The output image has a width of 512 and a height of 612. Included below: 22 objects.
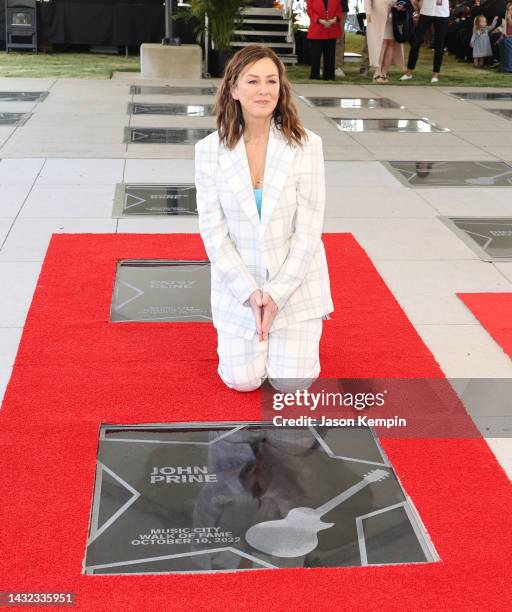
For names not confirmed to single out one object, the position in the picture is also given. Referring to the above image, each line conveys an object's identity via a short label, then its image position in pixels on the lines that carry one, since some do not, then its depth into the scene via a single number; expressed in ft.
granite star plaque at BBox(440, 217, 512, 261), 21.03
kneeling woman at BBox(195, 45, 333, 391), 13.28
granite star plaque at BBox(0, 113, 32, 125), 35.94
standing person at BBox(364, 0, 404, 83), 48.73
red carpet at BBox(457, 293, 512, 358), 16.17
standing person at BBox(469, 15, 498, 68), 61.46
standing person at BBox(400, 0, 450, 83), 49.85
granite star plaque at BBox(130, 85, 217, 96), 46.37
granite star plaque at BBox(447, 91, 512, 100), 47.64
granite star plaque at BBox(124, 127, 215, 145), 33.65
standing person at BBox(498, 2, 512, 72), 57.47
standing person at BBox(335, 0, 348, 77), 54.84
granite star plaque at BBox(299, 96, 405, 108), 43.63
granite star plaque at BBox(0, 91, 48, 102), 41.91
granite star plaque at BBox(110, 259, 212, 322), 16.79
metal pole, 51.42
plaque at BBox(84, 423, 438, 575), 10.11
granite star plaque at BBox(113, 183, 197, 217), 23.88
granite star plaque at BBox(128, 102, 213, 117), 40.19
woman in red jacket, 49.88
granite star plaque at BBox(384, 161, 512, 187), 28.09
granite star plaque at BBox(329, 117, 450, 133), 37.58
